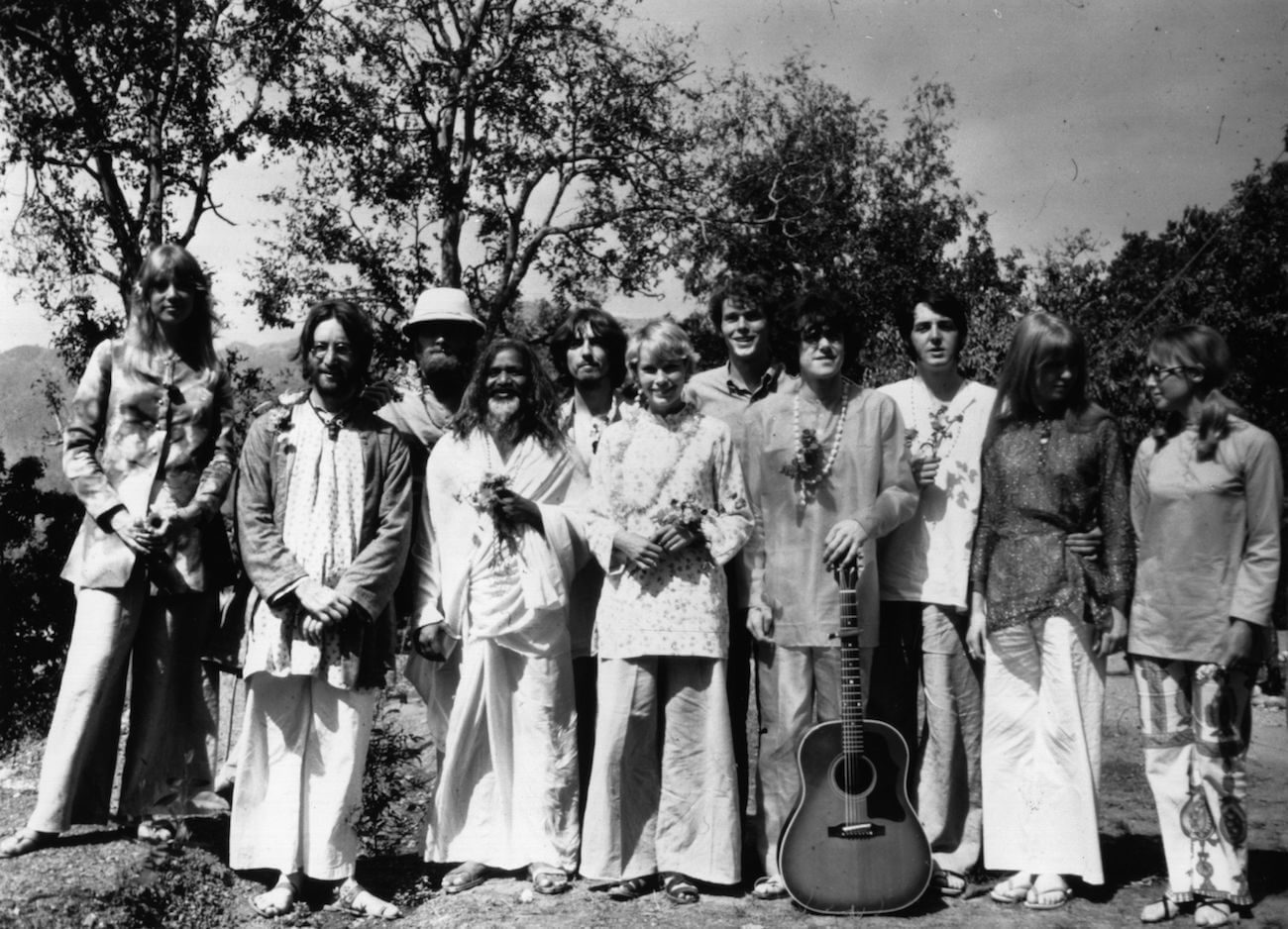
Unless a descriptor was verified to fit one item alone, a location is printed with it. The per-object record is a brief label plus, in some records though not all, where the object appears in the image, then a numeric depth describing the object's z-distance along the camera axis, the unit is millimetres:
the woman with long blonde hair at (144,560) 4691
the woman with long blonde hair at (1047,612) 4410
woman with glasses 4180
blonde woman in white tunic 4422
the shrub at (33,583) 7965
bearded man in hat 5293
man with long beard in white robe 4605
